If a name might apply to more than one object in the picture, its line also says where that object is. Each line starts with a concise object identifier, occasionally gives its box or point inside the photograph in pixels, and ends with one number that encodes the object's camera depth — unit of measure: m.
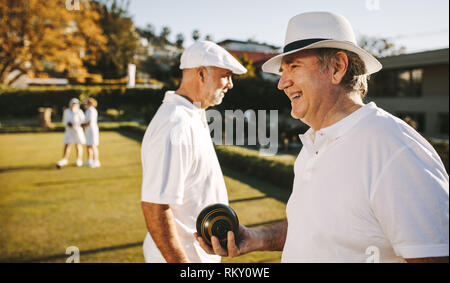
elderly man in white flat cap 1.98
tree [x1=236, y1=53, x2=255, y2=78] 15.14
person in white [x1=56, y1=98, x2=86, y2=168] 10.44
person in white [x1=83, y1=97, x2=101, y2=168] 10.09
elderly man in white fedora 1.13
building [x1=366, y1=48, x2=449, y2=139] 18.12
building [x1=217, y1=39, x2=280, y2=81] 16.27
